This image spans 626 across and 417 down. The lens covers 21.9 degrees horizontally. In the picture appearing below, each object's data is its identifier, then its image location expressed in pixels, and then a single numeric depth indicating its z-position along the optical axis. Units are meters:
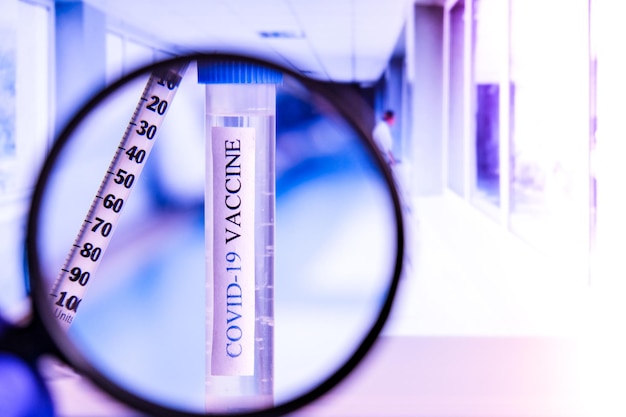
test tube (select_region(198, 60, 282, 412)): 0.40
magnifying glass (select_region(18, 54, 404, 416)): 0.35
